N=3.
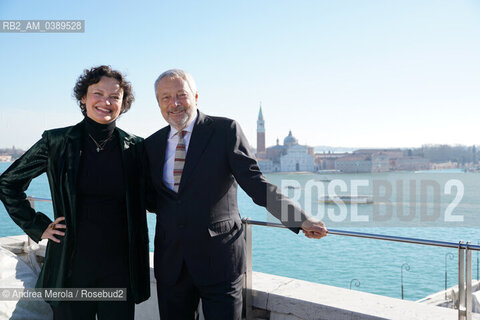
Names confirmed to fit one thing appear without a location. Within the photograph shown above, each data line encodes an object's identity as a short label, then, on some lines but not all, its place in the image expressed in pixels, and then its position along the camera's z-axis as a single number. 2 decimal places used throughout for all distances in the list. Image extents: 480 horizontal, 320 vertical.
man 1.63
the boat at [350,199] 52.08
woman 1.68
